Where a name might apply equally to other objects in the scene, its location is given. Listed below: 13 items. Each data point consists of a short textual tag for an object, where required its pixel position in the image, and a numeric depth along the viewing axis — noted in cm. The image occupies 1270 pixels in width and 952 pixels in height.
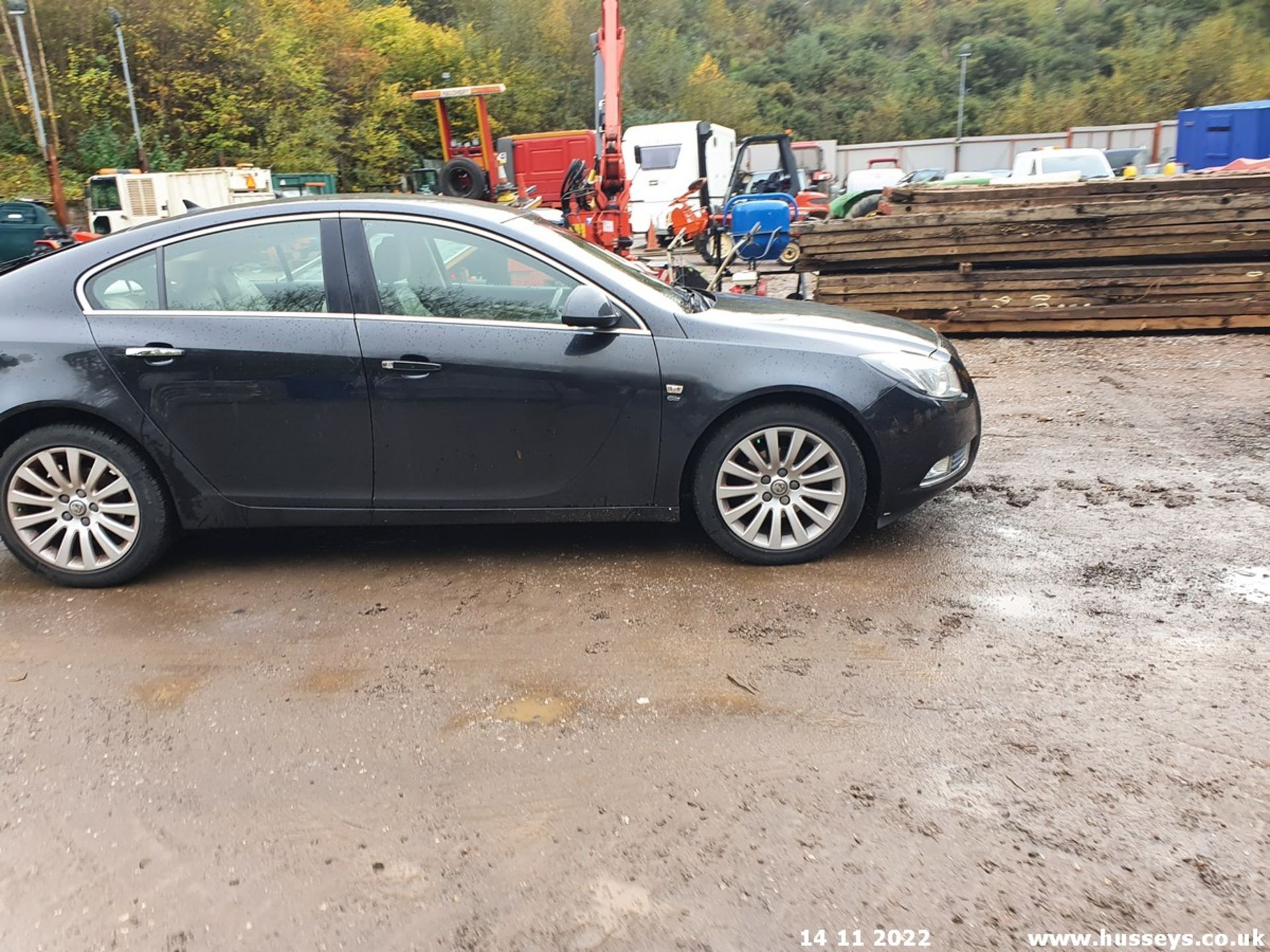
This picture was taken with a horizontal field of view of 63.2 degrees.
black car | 439
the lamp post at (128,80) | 2712
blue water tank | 1608
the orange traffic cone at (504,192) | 1944
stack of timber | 919
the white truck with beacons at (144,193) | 1988
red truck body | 2611
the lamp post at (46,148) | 2281
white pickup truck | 1970
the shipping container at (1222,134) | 2291
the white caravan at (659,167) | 2423
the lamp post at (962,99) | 5302
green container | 2270
